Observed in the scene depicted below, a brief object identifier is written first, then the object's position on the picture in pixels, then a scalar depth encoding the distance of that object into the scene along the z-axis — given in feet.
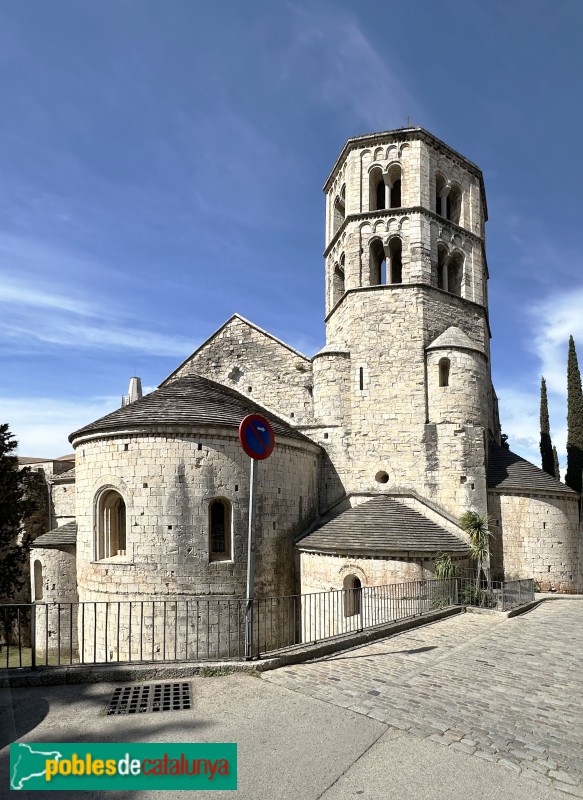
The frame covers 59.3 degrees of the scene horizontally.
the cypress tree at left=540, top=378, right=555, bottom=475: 110.42
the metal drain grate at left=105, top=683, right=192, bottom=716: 20.21
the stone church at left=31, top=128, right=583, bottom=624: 50.19
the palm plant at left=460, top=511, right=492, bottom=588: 53.67
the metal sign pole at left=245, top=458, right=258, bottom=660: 25.73
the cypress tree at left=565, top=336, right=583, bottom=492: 97.96
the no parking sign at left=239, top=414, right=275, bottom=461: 26.08
